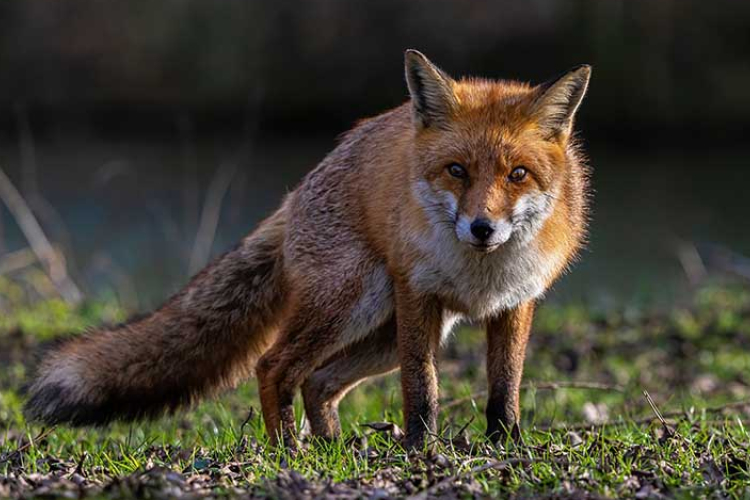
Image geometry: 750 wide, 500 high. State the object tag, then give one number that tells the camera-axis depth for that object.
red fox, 9.89
